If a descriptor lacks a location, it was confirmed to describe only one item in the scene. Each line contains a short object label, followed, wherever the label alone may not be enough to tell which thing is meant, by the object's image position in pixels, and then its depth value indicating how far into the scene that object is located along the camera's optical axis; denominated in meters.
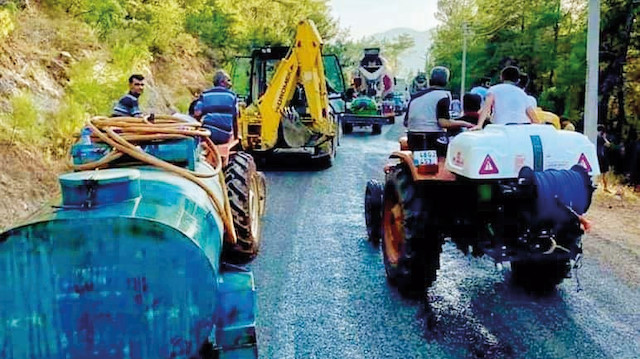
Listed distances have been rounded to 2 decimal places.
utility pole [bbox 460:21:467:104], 34.04
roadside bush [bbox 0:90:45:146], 8.38
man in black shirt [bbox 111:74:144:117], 6.52
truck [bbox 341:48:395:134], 27.89
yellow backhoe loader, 12.16
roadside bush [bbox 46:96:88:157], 9.09
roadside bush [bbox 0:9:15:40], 8.81
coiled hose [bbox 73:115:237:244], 3.80
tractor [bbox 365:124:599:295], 4.36
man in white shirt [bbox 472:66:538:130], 5.49
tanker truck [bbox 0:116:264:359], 2.87
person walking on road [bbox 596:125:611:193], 11.34
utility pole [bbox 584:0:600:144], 10.05
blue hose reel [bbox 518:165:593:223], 4.27
